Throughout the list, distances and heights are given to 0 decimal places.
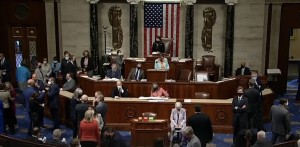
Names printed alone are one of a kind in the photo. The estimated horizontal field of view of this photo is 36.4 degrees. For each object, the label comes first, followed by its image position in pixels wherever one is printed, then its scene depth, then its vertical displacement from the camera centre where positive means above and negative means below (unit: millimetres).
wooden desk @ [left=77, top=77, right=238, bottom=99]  14312 -1759
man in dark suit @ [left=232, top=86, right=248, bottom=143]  11164 -1986
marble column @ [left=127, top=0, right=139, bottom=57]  18094 +112
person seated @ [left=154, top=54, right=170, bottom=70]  15648 -1101
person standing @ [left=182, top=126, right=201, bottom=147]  8516 -1993
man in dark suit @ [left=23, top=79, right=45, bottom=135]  12227 -1616
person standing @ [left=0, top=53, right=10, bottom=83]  15914 -1255
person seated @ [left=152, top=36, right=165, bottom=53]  17438 -541
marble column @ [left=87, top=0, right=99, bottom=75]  18219 -28
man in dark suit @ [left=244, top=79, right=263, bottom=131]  11734 -1772
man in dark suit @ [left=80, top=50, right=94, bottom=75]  17203 -1141
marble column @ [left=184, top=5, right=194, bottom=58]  17953 +31
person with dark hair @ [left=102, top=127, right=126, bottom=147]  8801 -2059
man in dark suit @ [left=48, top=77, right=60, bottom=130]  12633 -1899
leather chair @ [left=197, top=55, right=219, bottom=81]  17812 -1296
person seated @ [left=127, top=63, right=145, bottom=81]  15078 -1402
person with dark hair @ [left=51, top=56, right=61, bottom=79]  16589 -1279
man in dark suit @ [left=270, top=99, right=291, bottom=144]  10234 -2013
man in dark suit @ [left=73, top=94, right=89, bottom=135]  10625 -1762
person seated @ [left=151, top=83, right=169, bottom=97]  12992 -1724
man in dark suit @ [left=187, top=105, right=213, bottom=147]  9930 -2022
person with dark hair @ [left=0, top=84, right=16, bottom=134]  12016 -2037
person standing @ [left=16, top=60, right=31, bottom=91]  15461 -1456
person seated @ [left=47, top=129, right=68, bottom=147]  8703 -2047
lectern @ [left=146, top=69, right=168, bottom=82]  14359 -1355
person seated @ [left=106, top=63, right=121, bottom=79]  15266 -1373
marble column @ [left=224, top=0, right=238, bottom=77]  17719 -243
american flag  18297 +373
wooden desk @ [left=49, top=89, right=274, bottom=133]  12664 -2177
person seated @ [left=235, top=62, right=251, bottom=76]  16391 -1377
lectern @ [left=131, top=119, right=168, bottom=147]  11039 -2391
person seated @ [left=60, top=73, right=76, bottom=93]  14141 -1660
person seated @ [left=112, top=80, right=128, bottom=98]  13445 -1753
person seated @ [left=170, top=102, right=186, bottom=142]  10977 -2080
